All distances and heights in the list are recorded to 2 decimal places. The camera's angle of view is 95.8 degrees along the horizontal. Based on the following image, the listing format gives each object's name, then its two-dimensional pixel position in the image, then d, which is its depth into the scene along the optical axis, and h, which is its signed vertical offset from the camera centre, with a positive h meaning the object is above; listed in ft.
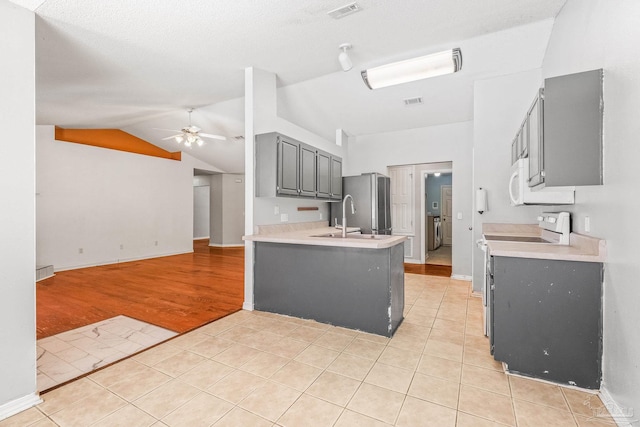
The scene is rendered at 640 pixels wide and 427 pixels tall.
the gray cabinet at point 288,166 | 11.23 +1.82
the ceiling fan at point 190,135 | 17.43 +4.67
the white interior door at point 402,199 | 20.04 +0.81
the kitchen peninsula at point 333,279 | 8.77 -2.28
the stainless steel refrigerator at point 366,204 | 16.62 +0.42
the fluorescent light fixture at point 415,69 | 10.57 +5.52
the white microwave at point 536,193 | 7.75 +0.47
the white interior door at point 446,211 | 29.58 -0.04
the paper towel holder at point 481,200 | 12.93 +0.47
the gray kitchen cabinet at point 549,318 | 5.96 -2.34
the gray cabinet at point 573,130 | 5.96 +1.69
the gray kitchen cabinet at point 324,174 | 14.17 +1.88
